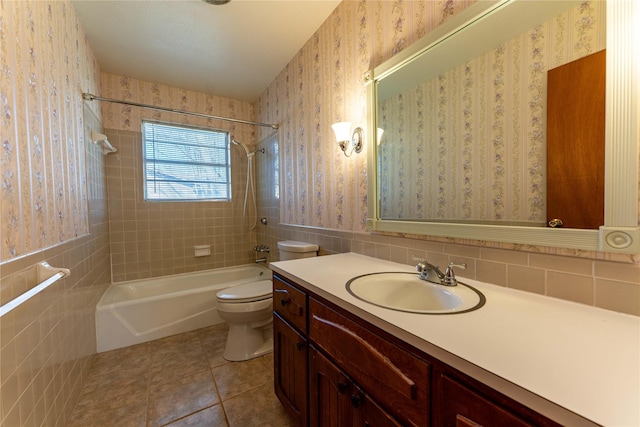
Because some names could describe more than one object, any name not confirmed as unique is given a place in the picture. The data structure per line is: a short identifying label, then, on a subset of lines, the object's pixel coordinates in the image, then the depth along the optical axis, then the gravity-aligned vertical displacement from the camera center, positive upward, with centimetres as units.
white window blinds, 277 +55
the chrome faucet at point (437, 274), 96 -27
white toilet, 184 -77
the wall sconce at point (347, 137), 154 +44
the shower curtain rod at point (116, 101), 184 +87
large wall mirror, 69 +31
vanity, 42 -31
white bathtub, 202 -86
